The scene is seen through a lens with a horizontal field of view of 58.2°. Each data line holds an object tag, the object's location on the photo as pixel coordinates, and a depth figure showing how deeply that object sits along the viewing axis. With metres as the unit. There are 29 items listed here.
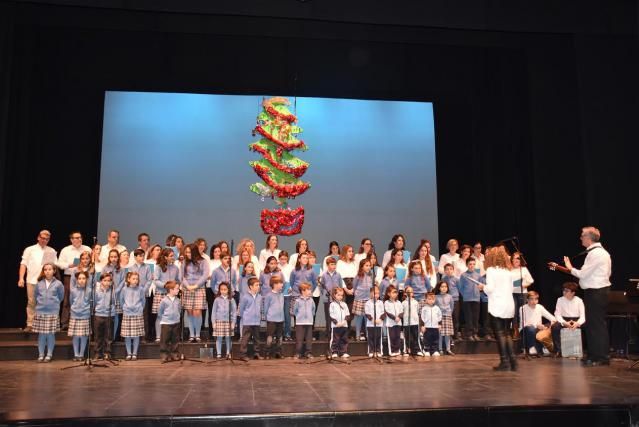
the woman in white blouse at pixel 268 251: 8.09
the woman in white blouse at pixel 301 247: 7.75
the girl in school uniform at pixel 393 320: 7.41
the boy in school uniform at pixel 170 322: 6.89
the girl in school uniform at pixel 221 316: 7.08
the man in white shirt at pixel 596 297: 5.90
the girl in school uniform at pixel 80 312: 6.80
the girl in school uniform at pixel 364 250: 7.87
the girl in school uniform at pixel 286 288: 7.77
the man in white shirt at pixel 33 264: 7.61
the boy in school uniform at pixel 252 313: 7.17
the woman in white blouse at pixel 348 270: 7.87
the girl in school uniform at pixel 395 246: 7.99
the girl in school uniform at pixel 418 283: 7.66
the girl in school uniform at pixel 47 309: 6.71
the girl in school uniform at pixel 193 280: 7.32
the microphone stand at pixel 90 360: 6.07
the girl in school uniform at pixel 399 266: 7.73
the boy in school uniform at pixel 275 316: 7.29
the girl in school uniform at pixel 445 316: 7.62
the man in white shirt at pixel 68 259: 7.66
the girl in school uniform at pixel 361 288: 7.55
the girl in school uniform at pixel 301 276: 7.55
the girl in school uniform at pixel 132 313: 6.98
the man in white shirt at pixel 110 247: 7.59
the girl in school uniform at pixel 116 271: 7.23
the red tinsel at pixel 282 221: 9.84
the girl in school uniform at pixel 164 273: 7.34
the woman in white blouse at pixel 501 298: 5.60
